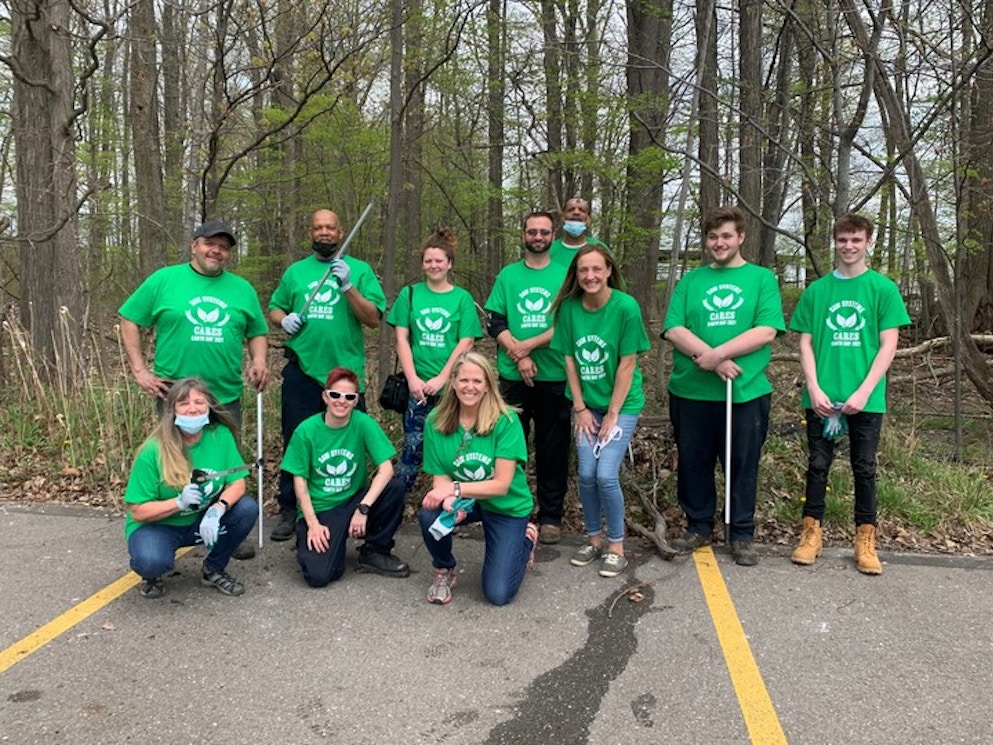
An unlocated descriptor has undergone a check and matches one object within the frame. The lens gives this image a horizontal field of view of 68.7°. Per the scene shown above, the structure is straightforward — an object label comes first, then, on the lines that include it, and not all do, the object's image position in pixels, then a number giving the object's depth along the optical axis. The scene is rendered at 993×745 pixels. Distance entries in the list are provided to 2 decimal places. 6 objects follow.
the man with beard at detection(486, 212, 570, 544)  4.52
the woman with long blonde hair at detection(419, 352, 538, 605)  3.75
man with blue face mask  4.82
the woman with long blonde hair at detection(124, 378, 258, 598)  3.69
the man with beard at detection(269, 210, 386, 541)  4.53
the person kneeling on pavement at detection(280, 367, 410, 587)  3.92
